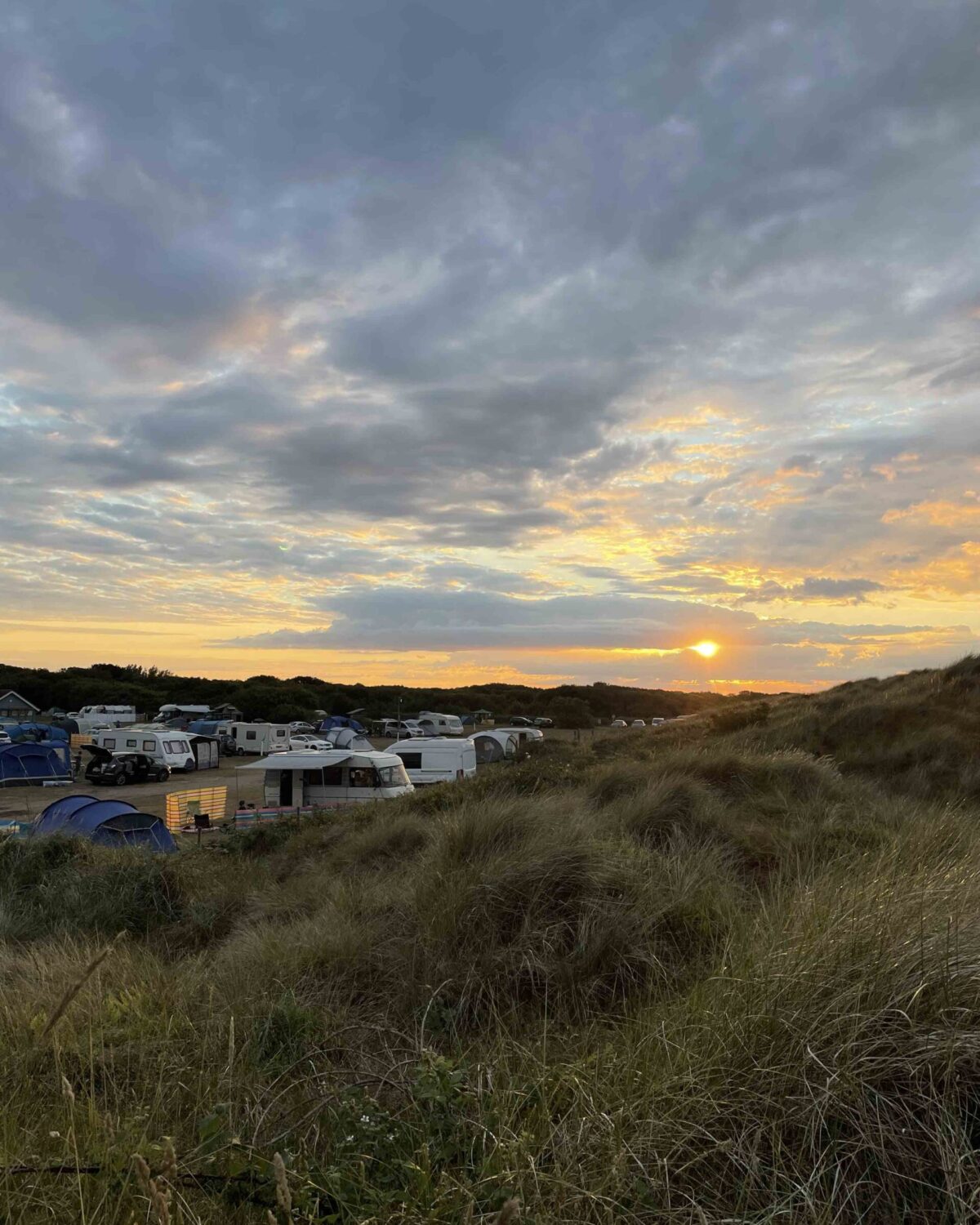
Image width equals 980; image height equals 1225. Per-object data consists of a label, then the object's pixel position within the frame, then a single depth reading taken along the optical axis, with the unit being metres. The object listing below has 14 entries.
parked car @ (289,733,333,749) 43.21
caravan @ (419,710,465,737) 57.53
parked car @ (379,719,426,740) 55.67
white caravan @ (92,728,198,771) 39.25
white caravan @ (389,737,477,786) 27.12
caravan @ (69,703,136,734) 58.69
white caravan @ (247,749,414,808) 22.50
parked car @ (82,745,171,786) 35.28
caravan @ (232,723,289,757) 51.22
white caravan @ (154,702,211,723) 69.62
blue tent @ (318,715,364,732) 61.64
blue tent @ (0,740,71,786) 33.84
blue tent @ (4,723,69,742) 46.16
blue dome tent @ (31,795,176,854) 15.70
